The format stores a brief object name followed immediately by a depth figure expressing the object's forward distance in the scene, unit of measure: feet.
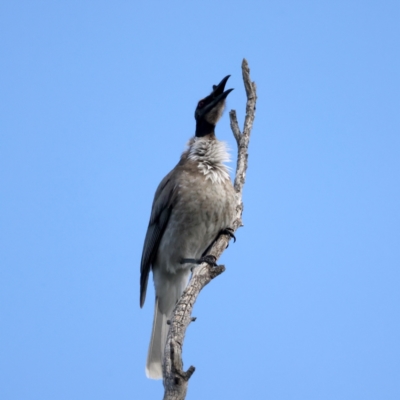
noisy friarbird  40.42
